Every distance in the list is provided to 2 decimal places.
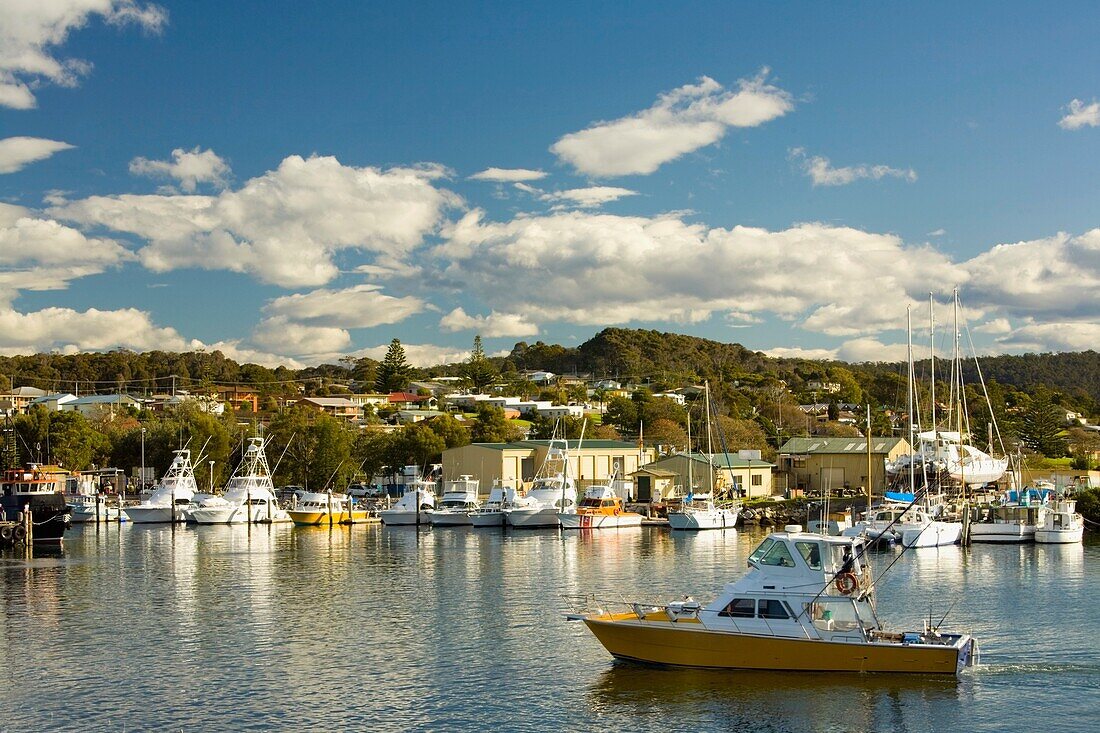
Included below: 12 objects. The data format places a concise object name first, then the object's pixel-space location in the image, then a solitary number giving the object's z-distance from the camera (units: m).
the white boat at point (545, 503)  92.00
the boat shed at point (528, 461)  113.88
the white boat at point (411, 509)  95.88
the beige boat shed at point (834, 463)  113.41
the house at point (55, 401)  179.30
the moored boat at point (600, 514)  90.44
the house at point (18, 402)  182.62
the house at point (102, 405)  161.75
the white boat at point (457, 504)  95.12
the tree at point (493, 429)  131.75
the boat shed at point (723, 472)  112.81
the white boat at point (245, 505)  97.94
